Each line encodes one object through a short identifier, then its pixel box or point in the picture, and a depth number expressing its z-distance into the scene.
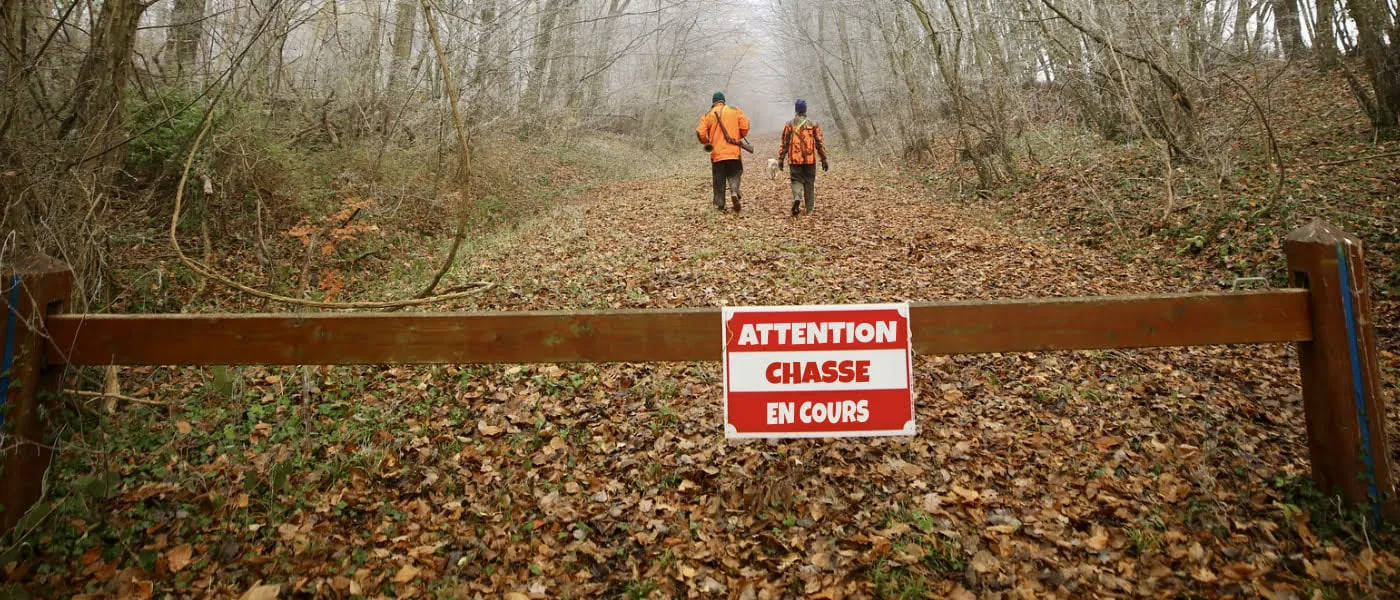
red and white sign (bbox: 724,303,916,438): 2.94
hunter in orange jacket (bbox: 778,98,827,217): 10.97
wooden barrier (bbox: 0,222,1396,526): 2.77
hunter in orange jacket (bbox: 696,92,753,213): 11.16
